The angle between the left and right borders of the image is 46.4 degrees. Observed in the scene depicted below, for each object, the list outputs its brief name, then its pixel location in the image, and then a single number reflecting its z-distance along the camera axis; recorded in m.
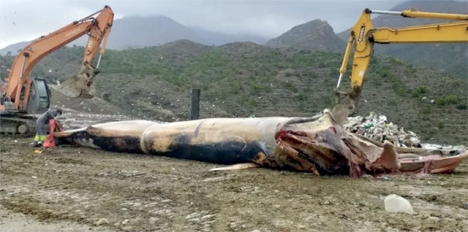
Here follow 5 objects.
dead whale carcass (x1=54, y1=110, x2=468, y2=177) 6.76
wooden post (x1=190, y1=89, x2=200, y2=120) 15.77
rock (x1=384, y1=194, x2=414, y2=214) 4.98
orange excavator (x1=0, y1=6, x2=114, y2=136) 12.67
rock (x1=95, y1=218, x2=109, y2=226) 4.43
